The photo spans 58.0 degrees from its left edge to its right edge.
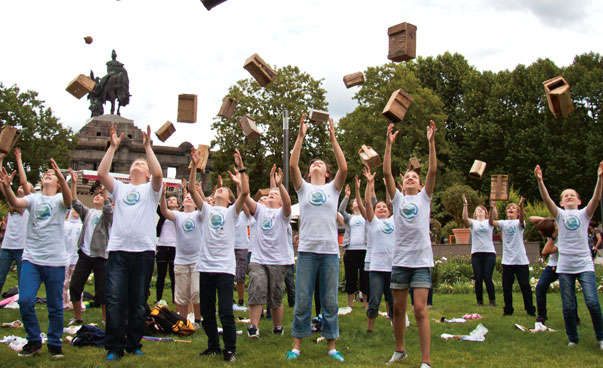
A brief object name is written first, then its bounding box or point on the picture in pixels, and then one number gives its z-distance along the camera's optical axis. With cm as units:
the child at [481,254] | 1106
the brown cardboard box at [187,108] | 905
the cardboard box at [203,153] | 921
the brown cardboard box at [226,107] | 989
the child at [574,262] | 727
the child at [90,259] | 816
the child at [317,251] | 646
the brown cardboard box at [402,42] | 777
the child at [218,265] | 633
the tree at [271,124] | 4153
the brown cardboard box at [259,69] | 899
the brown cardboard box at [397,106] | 749
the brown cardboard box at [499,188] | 1076
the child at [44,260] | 636
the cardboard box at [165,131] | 936
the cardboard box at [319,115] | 908
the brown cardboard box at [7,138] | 752
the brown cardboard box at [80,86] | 917
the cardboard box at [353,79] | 976
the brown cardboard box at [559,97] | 733
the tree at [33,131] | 3962
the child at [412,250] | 593
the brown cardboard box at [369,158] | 912
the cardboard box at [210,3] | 574
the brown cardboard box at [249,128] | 949
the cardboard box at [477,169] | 1064
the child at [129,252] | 611
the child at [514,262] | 989
